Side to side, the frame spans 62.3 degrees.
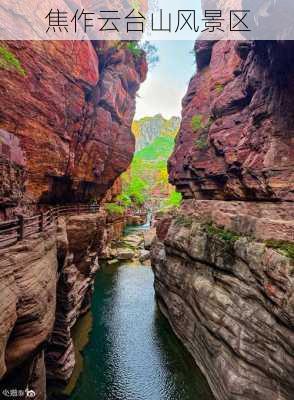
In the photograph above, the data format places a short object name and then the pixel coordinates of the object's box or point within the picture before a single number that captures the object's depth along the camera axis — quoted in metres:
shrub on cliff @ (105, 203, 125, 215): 37.72
